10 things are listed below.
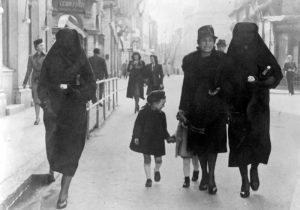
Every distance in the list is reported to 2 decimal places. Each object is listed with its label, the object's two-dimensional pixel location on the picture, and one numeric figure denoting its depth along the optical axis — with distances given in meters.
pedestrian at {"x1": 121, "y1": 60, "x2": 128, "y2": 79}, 51.56
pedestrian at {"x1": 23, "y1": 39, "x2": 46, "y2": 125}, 11.27
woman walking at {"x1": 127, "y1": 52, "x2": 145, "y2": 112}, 16.25
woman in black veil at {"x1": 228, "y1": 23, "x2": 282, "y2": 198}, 5.60
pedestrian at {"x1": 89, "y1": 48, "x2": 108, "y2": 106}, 16.73
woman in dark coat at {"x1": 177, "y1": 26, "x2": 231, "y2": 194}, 5.80
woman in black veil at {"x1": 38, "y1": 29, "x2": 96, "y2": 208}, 5.36
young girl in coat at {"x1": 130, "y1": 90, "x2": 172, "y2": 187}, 6.11
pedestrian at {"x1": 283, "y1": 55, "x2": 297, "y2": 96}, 25.81
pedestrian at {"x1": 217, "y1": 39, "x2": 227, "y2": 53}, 11.32
